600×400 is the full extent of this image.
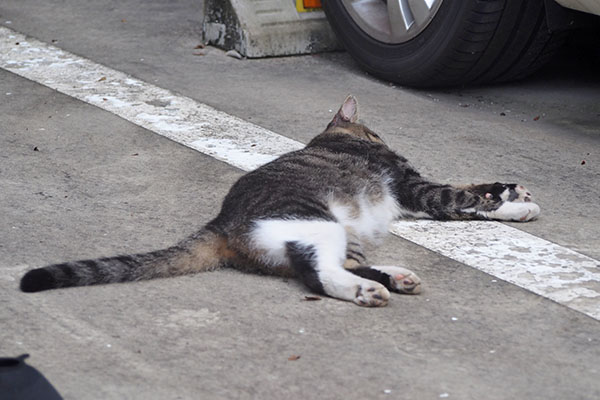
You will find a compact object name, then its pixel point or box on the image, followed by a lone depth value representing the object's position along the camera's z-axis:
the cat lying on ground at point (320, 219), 6.55
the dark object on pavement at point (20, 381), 4.46
